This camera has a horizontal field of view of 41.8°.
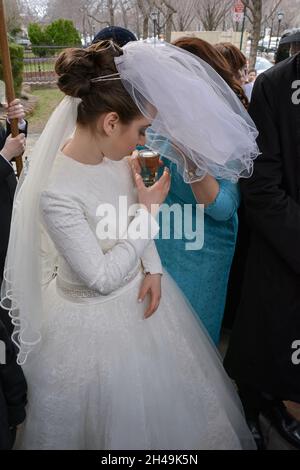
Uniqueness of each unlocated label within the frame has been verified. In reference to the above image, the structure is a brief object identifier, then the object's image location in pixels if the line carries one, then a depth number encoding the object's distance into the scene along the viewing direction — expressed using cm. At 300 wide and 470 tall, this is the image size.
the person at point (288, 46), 166
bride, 118
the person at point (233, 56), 216
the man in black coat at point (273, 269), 135
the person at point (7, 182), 207
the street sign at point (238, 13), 1022
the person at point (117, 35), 173
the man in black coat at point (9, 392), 122
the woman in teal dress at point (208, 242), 158
